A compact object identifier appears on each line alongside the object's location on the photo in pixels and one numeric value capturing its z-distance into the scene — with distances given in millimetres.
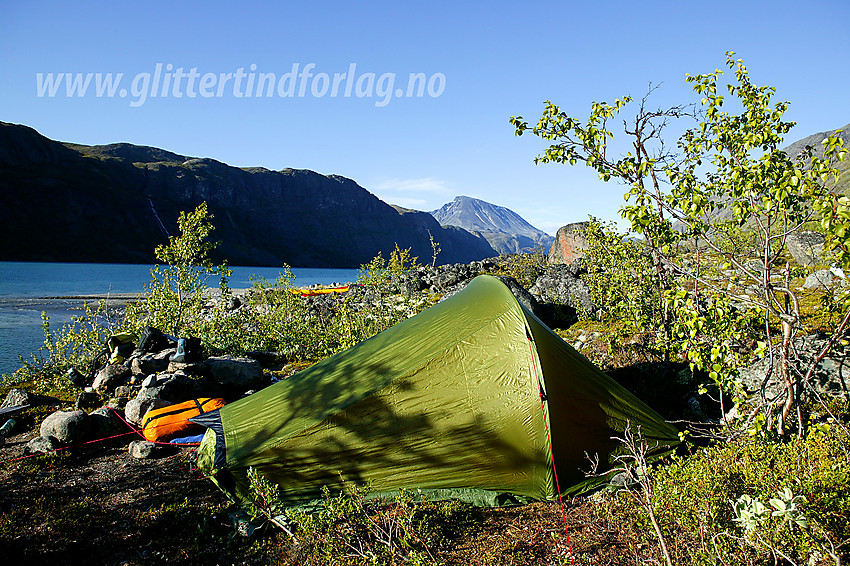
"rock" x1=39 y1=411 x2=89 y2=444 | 6906
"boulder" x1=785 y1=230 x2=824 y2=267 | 18022
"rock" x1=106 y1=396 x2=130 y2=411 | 8656
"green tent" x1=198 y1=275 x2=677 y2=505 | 5586
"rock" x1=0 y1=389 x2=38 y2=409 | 8875
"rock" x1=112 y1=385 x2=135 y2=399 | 9345
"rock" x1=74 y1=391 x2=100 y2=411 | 9008
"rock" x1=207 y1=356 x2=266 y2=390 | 9883
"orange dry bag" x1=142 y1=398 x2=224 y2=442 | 7098
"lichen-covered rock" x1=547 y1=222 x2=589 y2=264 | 34197
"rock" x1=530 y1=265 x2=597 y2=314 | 15764
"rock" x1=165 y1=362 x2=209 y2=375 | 9633
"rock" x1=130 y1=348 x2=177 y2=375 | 9977
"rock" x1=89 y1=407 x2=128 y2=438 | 7414
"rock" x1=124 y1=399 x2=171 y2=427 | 7902
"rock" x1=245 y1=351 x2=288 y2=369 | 12781
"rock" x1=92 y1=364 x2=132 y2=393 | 9875
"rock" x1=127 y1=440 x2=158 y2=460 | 6812
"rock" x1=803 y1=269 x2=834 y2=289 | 15623
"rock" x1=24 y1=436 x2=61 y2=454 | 6770
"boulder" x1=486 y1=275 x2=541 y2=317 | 15319
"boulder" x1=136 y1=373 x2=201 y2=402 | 8438
